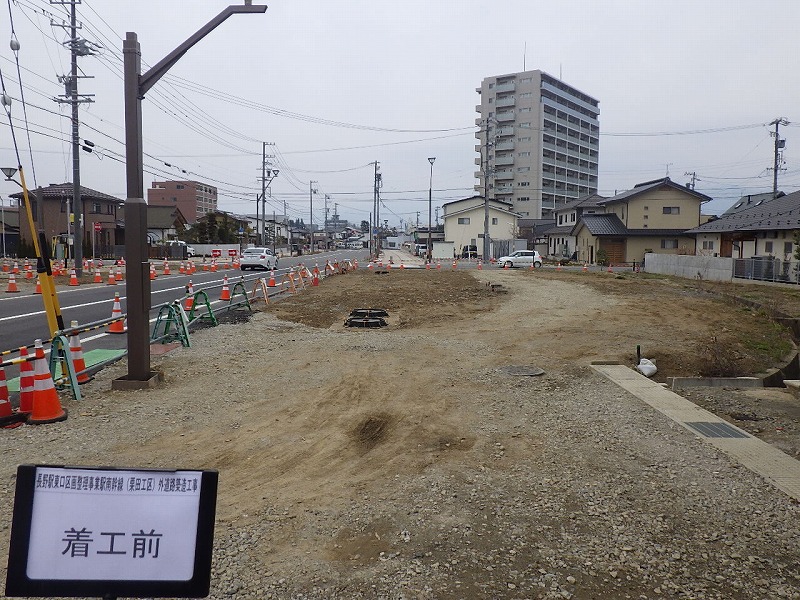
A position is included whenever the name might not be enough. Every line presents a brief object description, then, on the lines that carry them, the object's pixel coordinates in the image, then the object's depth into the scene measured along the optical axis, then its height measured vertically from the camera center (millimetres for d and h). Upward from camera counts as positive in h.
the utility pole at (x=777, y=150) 51334 +9098
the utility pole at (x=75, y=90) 24703 +6712
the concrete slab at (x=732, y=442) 5215 -1843
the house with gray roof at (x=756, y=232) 30056 +1378
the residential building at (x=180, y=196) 109688 +10783
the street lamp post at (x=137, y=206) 7805 +643
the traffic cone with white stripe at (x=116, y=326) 13359 -1576
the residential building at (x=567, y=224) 59462 +3491
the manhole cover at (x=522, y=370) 9555 -1812
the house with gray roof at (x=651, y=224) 51156 +2736
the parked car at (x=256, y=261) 36625 -327
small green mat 9491 -1633
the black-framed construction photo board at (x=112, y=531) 2283 -1047
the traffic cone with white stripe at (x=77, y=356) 8219 -1361
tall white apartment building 87312 +16981
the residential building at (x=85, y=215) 52550 +3574
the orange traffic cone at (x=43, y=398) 6473 -1521
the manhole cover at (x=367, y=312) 15913 -1494
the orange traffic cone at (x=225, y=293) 17695 -1121
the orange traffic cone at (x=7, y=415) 6423 -1710
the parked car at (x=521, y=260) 46250 -287
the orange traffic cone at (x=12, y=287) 22125 -1161
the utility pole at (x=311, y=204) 94069 +8094
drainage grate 6434 -1849
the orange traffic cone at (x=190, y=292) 13241 -810
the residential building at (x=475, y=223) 70875 +3844
